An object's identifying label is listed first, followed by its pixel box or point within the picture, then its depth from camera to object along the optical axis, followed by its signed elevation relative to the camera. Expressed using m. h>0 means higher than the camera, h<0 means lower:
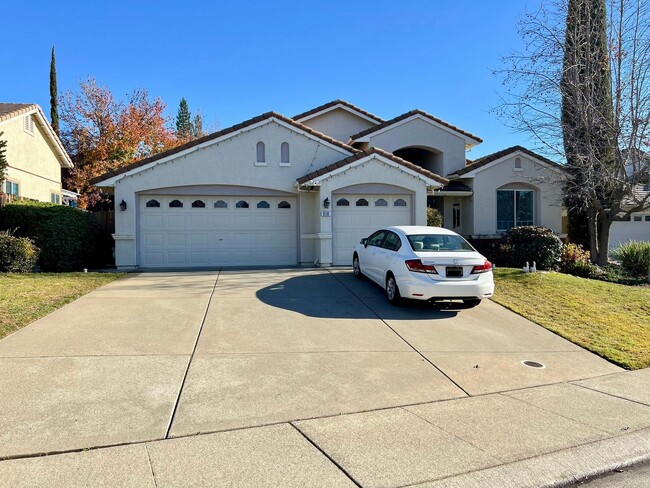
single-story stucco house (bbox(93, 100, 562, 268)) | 14.34 +1.40
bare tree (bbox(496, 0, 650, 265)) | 14.45 +4.03
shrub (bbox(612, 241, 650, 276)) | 14.74 -0.61
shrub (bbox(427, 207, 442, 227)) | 16.91 +0.82
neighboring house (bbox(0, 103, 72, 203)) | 19.48 +4.24
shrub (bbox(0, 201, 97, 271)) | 13.07 +0.38
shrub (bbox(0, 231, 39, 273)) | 12.22 -0.29
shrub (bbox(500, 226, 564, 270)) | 14.13 -0.27
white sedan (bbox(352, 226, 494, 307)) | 8.35 -0.52
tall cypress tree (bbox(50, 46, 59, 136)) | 32.06 +10.10
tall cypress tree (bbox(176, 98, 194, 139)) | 65.11 +18.15
